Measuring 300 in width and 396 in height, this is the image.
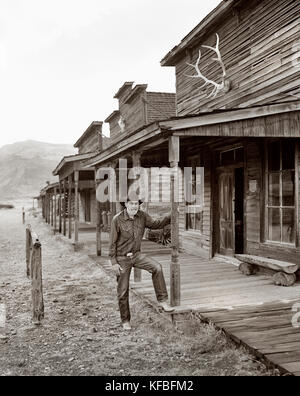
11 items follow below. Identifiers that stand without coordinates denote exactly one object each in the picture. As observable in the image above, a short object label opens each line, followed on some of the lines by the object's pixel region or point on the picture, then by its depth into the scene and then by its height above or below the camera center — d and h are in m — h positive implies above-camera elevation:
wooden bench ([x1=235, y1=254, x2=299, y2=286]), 7.23 -1.33
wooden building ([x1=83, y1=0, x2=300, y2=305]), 6.29 +1.01
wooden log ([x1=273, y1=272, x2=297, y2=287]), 7.19 -1.46
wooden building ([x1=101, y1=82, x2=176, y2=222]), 18.78 +4.26
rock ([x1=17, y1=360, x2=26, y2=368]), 4.74 -1.87
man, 5.83 -0.81
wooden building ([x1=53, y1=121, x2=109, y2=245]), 14.85 +0.99
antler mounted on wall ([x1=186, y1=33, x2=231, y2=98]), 10.45 +2.83
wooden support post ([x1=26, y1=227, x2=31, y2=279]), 10.47 -1.37
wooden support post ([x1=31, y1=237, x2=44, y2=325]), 6.41 -1.37
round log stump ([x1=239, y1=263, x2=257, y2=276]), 8.31 -1.47
